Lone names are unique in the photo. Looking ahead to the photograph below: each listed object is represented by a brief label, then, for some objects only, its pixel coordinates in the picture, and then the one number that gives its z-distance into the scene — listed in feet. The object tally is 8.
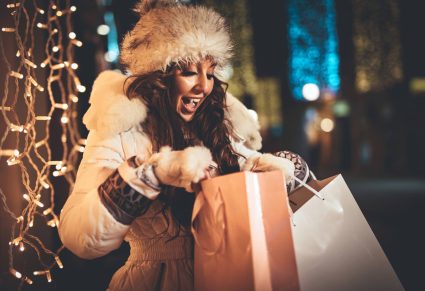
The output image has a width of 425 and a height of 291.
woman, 4.67
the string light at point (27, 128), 6.81
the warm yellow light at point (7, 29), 6.54
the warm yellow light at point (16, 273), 6.66
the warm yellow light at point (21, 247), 6.78
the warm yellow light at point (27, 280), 6.81
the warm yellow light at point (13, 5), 6.60
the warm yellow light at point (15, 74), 6.62
